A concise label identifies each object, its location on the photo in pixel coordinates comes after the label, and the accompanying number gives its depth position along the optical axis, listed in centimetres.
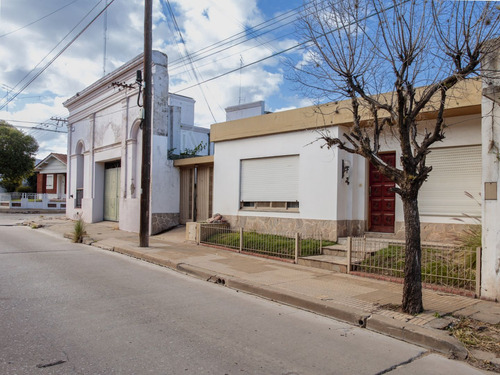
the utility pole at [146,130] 1296
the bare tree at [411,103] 589
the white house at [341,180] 720
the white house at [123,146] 1714
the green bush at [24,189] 4664
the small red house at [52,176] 4141
